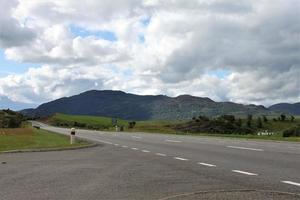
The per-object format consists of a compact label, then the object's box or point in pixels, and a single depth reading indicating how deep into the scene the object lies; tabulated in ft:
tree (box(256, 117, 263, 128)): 400.71
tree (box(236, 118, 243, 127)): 380.78
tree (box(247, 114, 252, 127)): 402.62
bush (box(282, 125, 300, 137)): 198.12
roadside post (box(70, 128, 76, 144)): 111.98
